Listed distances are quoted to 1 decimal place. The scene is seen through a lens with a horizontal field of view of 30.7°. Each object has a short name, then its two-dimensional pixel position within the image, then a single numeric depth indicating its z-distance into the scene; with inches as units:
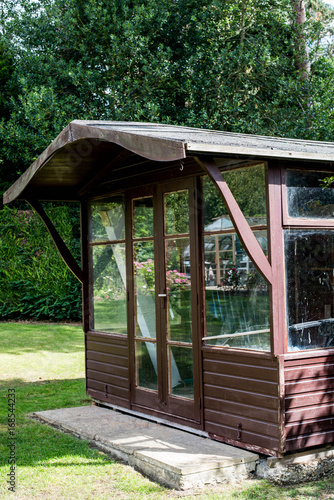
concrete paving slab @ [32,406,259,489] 169.2
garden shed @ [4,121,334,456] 175.5
